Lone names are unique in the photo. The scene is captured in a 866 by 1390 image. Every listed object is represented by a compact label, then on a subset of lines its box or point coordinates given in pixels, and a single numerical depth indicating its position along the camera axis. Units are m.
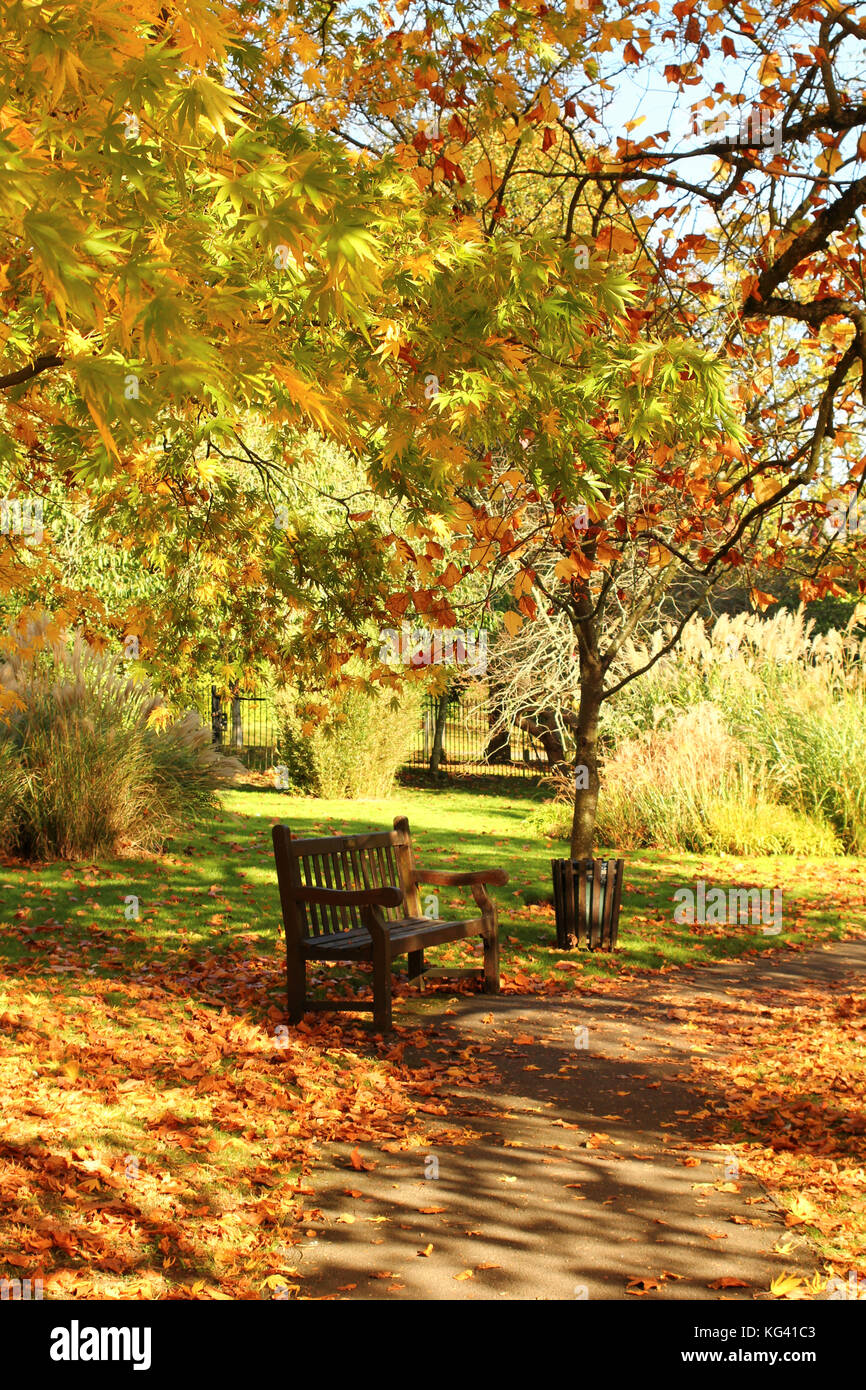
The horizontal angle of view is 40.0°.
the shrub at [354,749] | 17.97
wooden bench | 6.31
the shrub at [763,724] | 13.00
